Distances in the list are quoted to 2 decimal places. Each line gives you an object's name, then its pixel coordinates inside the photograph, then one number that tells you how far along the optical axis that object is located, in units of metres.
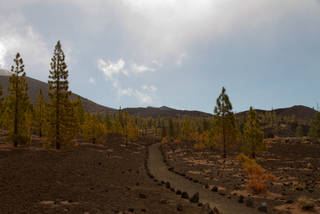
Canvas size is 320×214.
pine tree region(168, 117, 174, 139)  82.06
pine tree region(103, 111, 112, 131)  81.06
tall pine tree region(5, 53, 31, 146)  23.48
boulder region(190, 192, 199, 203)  10.03
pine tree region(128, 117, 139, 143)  48.36
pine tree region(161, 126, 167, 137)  87.01
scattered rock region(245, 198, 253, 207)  10.23
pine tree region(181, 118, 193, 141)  44.42
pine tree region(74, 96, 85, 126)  60.11
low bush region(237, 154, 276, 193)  12.39
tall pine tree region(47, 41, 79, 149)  25.47
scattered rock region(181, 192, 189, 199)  10.79
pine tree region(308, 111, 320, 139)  58.47
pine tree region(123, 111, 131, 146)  47.83
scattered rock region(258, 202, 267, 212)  9.47
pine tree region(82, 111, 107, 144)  38.28
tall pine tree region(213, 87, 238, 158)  29.79
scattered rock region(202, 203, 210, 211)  8.75
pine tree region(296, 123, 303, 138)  79.39
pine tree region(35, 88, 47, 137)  39.19
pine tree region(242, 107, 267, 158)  24.89
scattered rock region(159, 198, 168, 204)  9.25
